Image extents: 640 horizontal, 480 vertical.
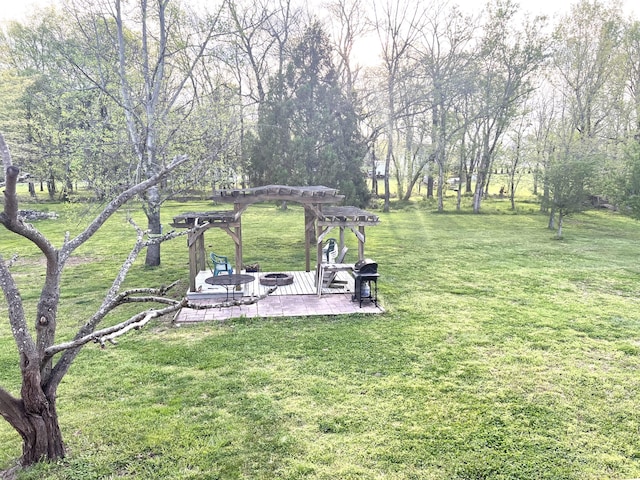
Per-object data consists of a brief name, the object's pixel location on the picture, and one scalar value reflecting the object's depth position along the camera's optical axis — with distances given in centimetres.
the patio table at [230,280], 753
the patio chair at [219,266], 934
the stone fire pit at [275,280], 926
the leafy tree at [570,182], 1617
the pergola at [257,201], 844
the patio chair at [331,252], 1027
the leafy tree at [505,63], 2272
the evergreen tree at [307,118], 2036
